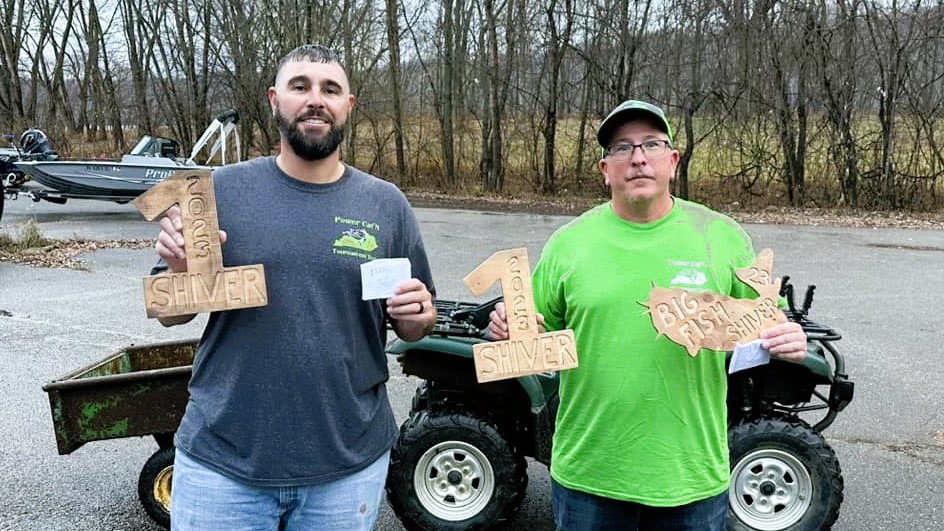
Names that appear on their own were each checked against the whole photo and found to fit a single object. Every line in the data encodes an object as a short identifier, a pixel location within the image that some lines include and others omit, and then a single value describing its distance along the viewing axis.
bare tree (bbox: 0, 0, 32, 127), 28.42
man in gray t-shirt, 2.00
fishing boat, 14.94
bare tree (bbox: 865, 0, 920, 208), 17.19
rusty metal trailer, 3.39
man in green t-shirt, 2.18
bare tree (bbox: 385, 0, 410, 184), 22.95
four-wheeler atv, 3.39
